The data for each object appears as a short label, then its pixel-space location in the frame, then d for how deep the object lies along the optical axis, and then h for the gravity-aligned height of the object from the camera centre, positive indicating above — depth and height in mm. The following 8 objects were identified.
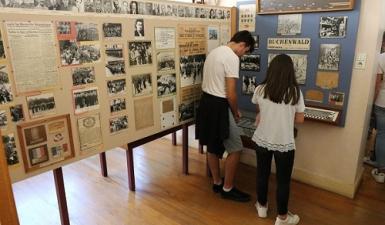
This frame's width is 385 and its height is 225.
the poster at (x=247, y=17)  2713 +194
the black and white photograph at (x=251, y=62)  2794 -236
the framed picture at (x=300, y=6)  2193 +252
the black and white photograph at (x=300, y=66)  2508 -246
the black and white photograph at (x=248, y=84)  2871 -452
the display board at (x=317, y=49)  2273 -100
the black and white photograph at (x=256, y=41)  2736 -30
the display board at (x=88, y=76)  1423 -216
